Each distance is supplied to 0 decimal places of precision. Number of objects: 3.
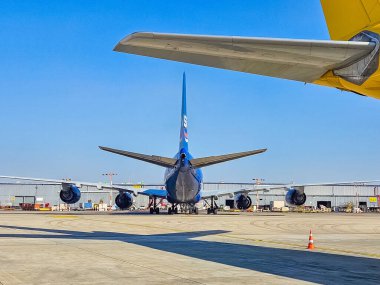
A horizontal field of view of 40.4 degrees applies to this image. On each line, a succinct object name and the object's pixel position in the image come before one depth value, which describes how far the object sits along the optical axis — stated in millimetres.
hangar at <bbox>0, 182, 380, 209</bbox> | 134250
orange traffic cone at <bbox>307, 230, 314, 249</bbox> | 20012
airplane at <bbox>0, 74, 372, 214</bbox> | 44550
